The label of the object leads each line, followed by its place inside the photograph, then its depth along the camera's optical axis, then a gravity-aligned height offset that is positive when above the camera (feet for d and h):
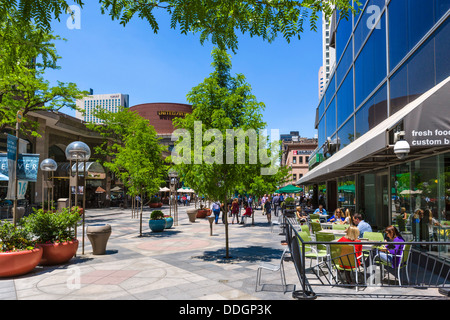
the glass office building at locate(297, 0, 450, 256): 20.35 +8.77
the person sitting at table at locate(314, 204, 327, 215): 59.52 -5.80
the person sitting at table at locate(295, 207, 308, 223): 54.24 -6.35
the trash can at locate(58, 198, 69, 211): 74.74 -4.94
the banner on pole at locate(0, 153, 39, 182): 29.01 +1.35
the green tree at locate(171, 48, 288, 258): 32.32 +4.49
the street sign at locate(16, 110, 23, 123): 29.12 +5.85
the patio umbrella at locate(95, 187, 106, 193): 139.23 -3.78
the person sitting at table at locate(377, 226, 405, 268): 22.15 -4.96
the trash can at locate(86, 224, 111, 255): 34.99 -6.06
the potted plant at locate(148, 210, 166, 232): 55.93 -7.12
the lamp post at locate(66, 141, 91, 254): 36.83 +3.43
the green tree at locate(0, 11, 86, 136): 59.11 +17.42
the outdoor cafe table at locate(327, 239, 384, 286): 22.47 -7.04
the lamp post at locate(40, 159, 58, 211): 57.52 +2.93
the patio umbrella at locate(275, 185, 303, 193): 97.67 -3.05
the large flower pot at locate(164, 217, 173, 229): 61.10 -7.86
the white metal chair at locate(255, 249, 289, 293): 21.80 -5.89
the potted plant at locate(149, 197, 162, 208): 131.34 -9.10
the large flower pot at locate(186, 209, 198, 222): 75.05 -7.89
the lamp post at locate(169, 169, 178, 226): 70.97 -0.32
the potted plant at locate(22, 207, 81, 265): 29.17 -4.82
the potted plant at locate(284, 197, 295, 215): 77.05 -7.23
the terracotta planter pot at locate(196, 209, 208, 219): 89.04 -8.98
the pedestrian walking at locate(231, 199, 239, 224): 77.23 -6.60
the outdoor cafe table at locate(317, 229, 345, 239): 34.35 -5.67
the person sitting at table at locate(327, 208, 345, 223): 47.20 -5.34
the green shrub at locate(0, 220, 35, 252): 25.73 -4.62
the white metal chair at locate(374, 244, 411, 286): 21.76 -5.19
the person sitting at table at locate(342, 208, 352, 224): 44.19 -5.50
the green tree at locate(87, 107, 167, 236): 52.39 +3.30
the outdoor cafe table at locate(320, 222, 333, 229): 41.91 -6.30
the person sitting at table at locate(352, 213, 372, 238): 31.04 -4.56
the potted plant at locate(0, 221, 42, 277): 24.81 -5.46
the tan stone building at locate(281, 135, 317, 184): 362.53 +26.27
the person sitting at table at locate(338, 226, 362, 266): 23.17 -4.19
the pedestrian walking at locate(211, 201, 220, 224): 72.11 -6.57
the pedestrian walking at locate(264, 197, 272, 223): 74.18 -6.61
